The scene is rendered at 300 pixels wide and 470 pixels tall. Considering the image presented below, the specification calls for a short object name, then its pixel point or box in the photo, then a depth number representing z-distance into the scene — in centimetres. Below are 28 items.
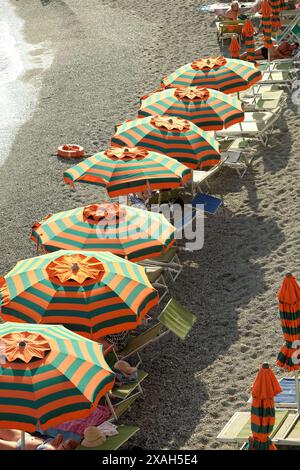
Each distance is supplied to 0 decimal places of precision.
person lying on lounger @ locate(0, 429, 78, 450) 1048
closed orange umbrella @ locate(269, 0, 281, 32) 2145
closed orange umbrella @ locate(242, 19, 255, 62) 2097
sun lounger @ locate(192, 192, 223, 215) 1546
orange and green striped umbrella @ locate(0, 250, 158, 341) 1150
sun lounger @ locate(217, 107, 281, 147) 1803
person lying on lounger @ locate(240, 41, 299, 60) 2211
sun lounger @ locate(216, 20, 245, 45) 2388
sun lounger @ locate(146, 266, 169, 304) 1378
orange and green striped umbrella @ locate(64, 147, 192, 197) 1463
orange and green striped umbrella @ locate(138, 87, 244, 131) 1659
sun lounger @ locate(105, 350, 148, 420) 1128
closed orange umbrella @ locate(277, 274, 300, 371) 984
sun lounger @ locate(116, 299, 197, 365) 1234
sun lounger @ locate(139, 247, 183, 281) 1427
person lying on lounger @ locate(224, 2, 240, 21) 2486
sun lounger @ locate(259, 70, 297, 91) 2044
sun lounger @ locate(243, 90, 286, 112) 1893
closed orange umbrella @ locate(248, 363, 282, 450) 905
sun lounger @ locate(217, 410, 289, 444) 1027
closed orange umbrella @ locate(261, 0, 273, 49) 2097
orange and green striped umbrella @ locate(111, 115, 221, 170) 1545
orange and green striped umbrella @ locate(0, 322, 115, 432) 981
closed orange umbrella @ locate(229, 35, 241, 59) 2095
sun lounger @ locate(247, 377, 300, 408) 1067
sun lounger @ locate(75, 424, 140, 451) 1046
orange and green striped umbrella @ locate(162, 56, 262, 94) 1814
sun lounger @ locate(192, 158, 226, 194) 1650
